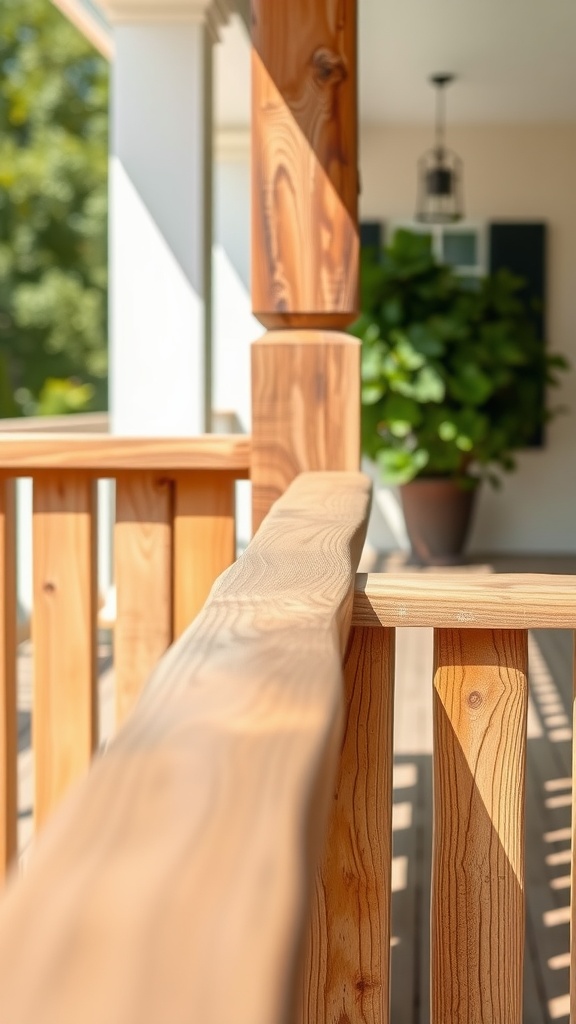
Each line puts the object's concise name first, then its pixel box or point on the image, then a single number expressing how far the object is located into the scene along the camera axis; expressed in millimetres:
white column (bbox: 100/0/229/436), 4086
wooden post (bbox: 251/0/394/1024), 1750
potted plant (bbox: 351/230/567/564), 7191
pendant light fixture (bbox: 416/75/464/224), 6524
